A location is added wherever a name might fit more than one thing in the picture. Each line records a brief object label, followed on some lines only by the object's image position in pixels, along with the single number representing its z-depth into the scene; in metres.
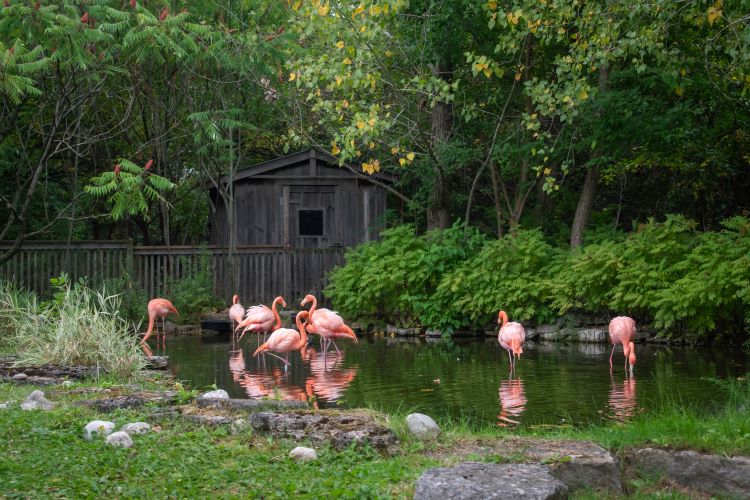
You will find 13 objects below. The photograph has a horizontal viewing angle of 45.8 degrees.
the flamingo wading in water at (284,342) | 12.76
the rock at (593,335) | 16.45
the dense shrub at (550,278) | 14.61
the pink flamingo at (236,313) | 17.84
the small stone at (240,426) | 6.56
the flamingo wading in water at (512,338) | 12.63
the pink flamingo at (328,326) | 14.14
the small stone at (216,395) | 7.64
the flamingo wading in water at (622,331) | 13.02
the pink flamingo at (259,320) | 15.51
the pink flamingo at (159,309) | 16.91
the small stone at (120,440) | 5.97
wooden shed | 24.59
